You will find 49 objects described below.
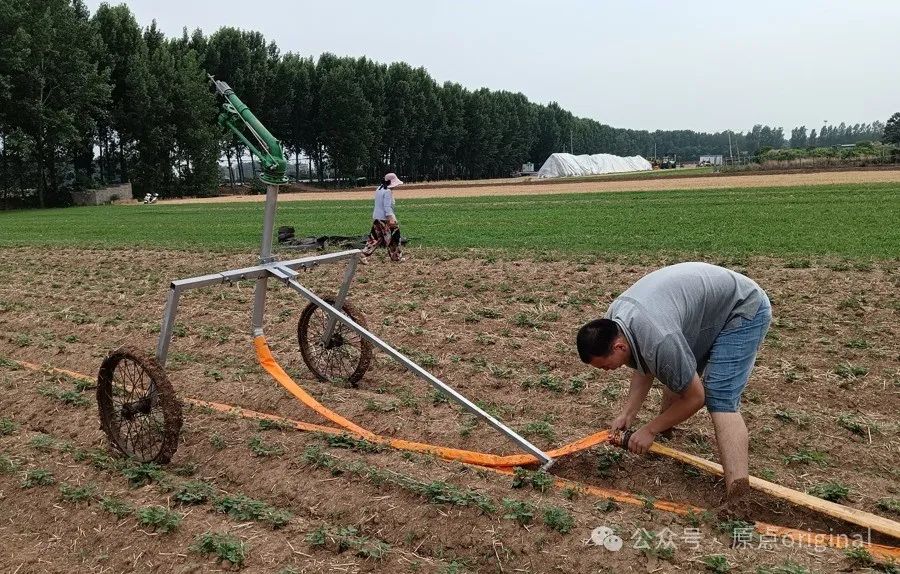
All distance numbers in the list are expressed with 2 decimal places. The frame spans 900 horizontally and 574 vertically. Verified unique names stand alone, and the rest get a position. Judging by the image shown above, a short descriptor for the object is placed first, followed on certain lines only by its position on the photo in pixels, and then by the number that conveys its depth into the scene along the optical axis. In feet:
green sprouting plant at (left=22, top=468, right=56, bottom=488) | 15.97
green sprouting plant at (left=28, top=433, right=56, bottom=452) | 18.06
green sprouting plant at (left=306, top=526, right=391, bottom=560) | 12.73
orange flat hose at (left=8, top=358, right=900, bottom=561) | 12.32
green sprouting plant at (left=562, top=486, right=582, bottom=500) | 14.25
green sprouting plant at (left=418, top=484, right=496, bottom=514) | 13.80
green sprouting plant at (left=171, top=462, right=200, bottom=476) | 16.52
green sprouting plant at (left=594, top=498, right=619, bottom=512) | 13.61
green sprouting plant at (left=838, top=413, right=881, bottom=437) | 17.67
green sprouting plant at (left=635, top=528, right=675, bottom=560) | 11.98
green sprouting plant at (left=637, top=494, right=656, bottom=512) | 13.61
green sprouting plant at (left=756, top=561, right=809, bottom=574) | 11.19
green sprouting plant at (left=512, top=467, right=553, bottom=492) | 14.64
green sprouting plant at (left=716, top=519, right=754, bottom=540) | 12.64
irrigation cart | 16.25
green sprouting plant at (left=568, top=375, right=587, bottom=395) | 21.58
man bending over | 12.65
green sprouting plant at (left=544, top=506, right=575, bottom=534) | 12.87
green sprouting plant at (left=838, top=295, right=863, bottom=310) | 30.56
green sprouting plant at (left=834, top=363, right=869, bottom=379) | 22.02
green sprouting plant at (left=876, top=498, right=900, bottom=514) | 13.79
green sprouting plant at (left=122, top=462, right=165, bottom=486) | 15.93
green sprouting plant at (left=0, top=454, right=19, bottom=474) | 16.72
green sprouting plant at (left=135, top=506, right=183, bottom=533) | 13.67
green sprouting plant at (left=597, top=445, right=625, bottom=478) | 15.88
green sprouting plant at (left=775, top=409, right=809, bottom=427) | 18.40
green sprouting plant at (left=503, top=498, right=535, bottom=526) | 13.24
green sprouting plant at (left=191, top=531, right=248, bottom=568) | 12.61
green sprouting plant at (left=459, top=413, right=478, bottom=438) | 18.30
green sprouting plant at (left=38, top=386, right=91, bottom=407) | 21.18
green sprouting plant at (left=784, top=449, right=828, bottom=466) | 16.29
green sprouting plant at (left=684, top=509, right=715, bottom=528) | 13.08
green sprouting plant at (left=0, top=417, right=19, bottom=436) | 19.42
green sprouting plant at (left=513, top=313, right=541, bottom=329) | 30.02
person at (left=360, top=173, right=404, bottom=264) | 49.73
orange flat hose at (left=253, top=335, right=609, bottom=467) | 15.71
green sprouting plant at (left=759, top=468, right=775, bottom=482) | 15.40
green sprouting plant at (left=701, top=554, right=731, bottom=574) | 11.57
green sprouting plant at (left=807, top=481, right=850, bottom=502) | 14.35
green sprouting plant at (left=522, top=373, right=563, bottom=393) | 21.86
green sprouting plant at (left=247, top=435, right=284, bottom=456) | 16.91
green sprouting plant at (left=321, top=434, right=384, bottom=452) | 16.88
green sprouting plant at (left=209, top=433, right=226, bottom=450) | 17.65
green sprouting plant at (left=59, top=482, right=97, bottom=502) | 15.14
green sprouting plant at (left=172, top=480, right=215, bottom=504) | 14.83
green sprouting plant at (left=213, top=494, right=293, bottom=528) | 13.93
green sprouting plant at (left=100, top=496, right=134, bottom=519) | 14.32
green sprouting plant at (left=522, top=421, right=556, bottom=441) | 17.93
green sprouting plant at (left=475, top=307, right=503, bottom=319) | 31.94
